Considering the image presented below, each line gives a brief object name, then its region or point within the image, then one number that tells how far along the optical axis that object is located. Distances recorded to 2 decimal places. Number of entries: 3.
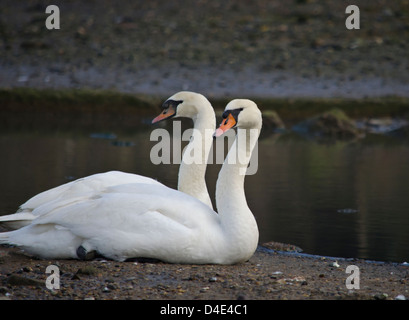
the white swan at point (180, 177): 13.05
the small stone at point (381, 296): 10.47
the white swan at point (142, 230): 11.92
